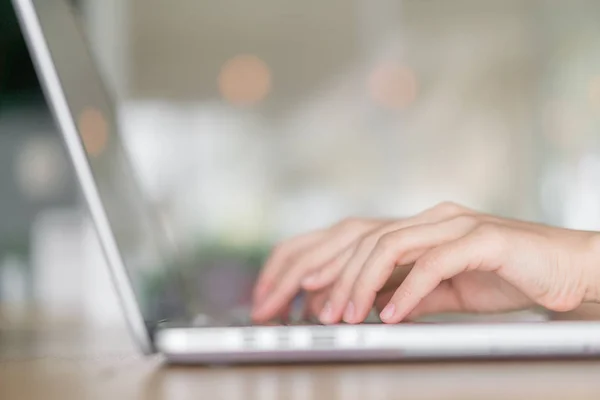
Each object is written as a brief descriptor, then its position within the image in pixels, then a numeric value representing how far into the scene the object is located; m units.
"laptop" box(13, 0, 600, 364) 0.72
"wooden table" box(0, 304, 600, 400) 0.63
